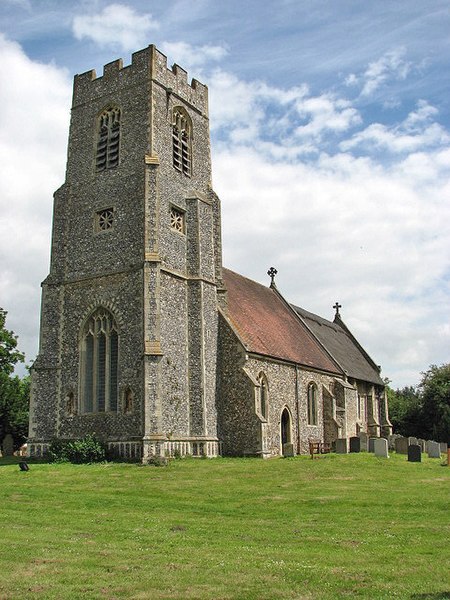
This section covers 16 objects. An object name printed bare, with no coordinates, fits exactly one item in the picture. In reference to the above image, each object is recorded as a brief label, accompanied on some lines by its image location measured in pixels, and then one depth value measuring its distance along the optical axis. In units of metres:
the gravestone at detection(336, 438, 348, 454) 28.27
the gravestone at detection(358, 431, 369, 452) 30.28
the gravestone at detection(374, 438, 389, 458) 25.38
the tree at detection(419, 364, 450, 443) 46.35
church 24.88
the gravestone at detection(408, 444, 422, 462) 24.89
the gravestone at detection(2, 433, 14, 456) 35.69
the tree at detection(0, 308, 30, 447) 39.31
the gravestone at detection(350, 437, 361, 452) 29.25
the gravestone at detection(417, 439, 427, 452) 32.27
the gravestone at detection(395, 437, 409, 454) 29.52
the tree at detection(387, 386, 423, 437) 50.92
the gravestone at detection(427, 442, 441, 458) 27.20
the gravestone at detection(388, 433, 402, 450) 33.11
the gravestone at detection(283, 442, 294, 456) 27.19
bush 24.03
